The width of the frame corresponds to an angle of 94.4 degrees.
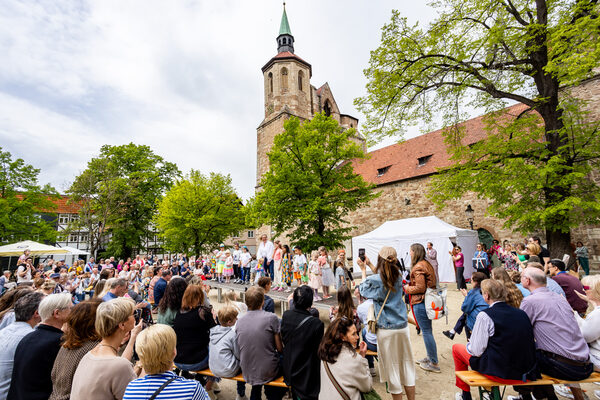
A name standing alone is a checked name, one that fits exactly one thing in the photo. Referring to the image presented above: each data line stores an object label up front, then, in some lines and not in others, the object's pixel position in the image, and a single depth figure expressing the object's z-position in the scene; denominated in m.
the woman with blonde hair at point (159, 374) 1.62
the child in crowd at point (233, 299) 3.75
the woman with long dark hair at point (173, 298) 3.84
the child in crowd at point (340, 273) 8.05
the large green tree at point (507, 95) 8.28
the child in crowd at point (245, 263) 11.80
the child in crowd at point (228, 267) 12.71
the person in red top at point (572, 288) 4.60
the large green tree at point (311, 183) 14.49
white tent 13.37
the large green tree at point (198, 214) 22.84
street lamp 13.70
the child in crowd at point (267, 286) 4.35
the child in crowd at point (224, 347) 3.29
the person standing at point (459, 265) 10.99
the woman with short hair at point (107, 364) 1.85
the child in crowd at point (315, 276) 8.15
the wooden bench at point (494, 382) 2.86
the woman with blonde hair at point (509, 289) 3.32
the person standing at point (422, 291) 4.14
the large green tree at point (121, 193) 23.03
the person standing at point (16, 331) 2.49
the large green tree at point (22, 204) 20.31
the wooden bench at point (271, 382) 3.05
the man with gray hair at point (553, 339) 2.91
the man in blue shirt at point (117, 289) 4.40
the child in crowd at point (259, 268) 10.77
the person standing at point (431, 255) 9.29
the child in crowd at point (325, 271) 8.27
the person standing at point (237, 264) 12.29
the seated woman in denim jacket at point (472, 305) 3.79
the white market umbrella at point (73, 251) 16.46
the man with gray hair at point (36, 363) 2.28
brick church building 15.92
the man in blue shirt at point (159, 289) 5.83
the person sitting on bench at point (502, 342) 2.79
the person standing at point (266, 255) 10.75
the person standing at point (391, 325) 3.27
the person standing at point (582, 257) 11.55
